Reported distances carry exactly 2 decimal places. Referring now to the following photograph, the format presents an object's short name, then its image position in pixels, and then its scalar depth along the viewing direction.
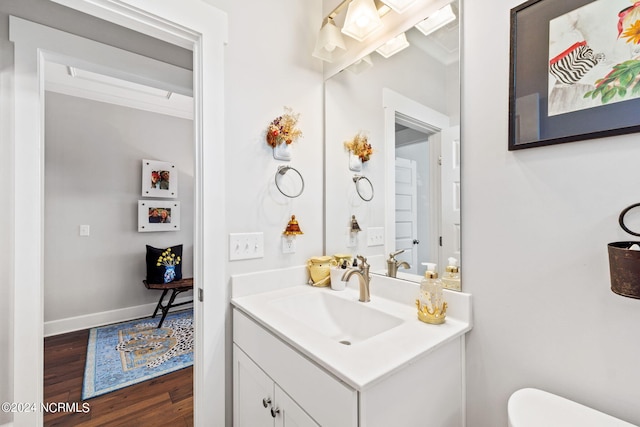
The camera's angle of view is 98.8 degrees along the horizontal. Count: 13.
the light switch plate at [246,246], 1.28
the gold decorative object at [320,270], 1.48
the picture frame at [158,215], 3.26
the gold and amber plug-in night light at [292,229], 1.44
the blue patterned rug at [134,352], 2.04
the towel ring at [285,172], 1.43
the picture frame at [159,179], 3.29
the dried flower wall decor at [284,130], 1.38
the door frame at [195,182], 1.15
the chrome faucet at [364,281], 1.24
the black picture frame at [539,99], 0.73
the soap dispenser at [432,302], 0.98
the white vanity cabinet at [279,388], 0.70
